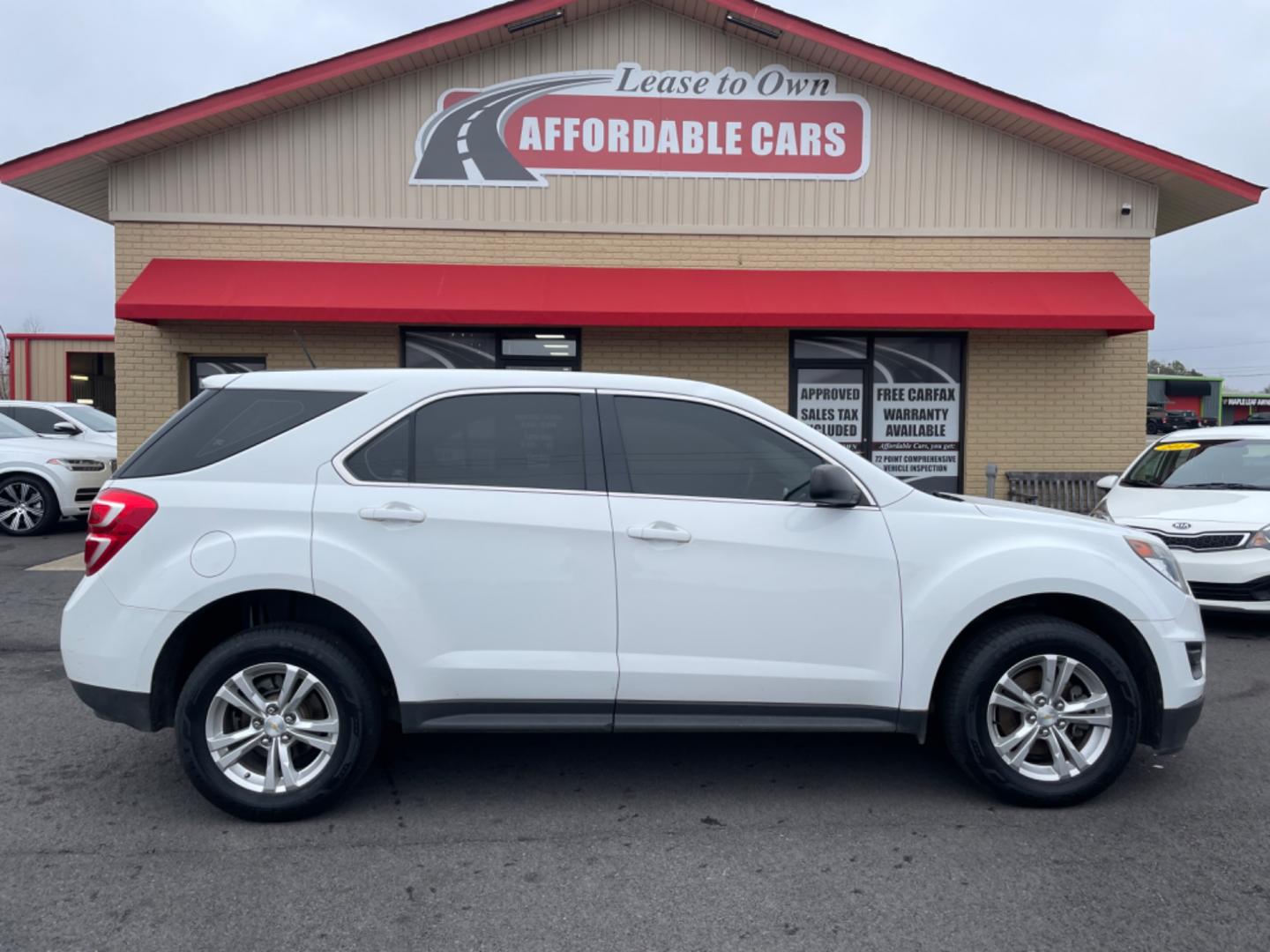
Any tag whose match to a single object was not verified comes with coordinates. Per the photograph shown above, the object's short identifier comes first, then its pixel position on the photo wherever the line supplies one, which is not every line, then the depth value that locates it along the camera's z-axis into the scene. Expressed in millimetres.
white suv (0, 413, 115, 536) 11734
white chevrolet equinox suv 3742
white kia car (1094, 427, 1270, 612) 6930
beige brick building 11234
